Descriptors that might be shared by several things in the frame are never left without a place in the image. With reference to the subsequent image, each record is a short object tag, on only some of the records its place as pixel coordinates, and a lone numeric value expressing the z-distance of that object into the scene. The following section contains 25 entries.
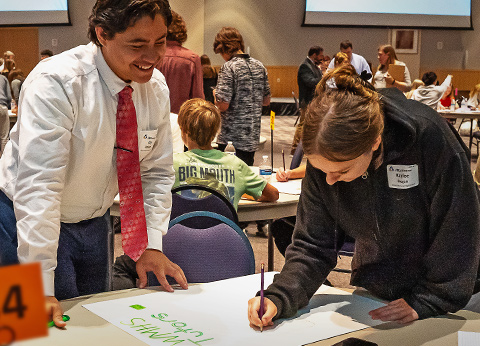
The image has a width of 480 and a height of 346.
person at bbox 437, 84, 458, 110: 9.77
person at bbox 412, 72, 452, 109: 9.12
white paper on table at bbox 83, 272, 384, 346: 1.46
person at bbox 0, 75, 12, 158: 6.79
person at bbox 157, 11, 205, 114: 4.96
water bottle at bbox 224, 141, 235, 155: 4.58
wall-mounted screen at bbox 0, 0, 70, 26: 14.79
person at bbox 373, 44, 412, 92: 9.90
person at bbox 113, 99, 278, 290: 3.21
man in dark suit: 8.62
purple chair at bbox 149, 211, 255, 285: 2.16
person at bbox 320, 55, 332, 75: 11.63
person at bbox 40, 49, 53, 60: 9.32
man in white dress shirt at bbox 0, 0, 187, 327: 1.47
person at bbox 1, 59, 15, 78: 10.67
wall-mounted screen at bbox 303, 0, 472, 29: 16.34
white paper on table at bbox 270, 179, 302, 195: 3.72
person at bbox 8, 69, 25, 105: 9.11
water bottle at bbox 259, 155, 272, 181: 4.08
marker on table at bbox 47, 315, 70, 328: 1.50
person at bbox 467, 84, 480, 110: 9.54
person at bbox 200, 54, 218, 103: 9.31
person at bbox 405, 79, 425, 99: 10.09
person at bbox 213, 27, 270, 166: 5.35
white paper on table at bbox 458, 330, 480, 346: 1.42
